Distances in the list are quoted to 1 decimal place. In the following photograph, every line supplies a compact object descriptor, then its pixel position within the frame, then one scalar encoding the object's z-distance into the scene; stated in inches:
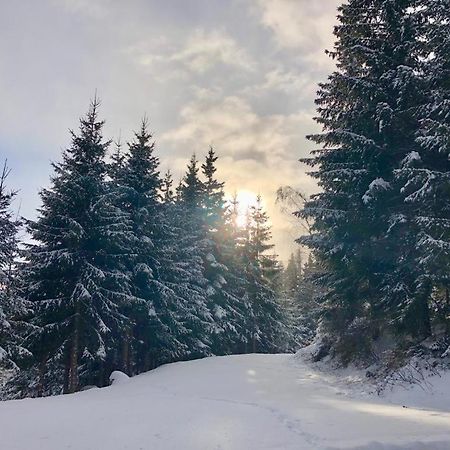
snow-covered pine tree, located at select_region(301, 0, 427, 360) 578.9
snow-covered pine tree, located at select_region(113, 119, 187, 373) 892.0
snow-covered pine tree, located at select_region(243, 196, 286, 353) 1508.4
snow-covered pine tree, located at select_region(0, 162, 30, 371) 602.9
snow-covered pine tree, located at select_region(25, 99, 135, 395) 699.4
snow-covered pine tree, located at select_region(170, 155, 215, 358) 999.6
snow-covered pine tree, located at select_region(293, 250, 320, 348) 1976.7
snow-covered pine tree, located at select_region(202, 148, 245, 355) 1263.5
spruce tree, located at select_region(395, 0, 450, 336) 477.7
